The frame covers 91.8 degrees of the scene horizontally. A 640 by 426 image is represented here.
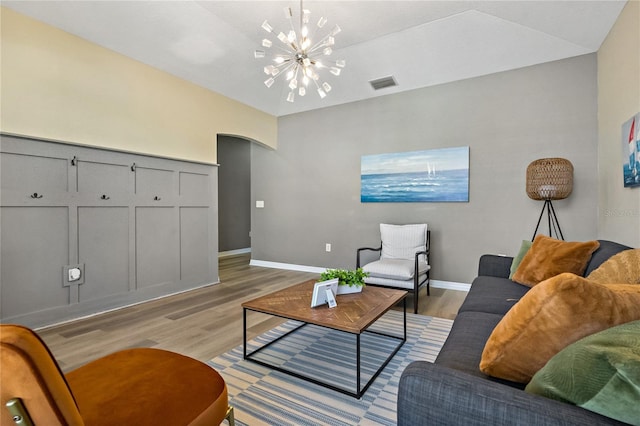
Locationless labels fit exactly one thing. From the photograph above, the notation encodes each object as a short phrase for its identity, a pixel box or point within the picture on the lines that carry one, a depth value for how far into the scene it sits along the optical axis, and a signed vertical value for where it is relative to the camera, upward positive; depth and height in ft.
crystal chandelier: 8.03 +4.23
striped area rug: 5.41 -3.56
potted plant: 8.06 -1.87
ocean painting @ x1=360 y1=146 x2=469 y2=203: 13.38 +1.53
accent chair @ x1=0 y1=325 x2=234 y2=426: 1.91 -2.10
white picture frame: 7.06 -1.90
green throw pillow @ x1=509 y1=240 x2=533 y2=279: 8.58 -1.35
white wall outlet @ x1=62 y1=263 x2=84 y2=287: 9.75 -2.09
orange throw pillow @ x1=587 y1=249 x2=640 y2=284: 4.58 -0.96
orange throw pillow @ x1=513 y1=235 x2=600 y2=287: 6.97 -1.18
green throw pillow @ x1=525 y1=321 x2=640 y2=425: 2.08 -1.22
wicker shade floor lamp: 10.57 +1.06
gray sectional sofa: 2.31 -1.58
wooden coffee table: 6.12 -2.24
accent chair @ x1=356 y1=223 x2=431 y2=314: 10.78 -1.98
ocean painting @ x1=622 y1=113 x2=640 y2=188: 7.38 +1.46
